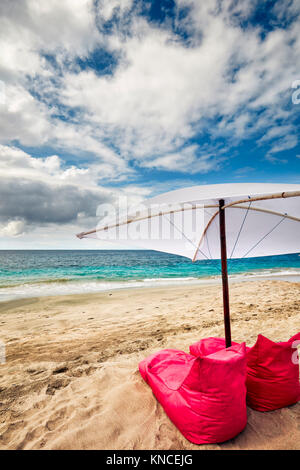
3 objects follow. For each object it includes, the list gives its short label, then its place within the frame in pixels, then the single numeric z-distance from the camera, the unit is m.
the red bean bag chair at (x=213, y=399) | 1.93
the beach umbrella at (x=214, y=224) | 2.17
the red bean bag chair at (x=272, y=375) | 2.26
